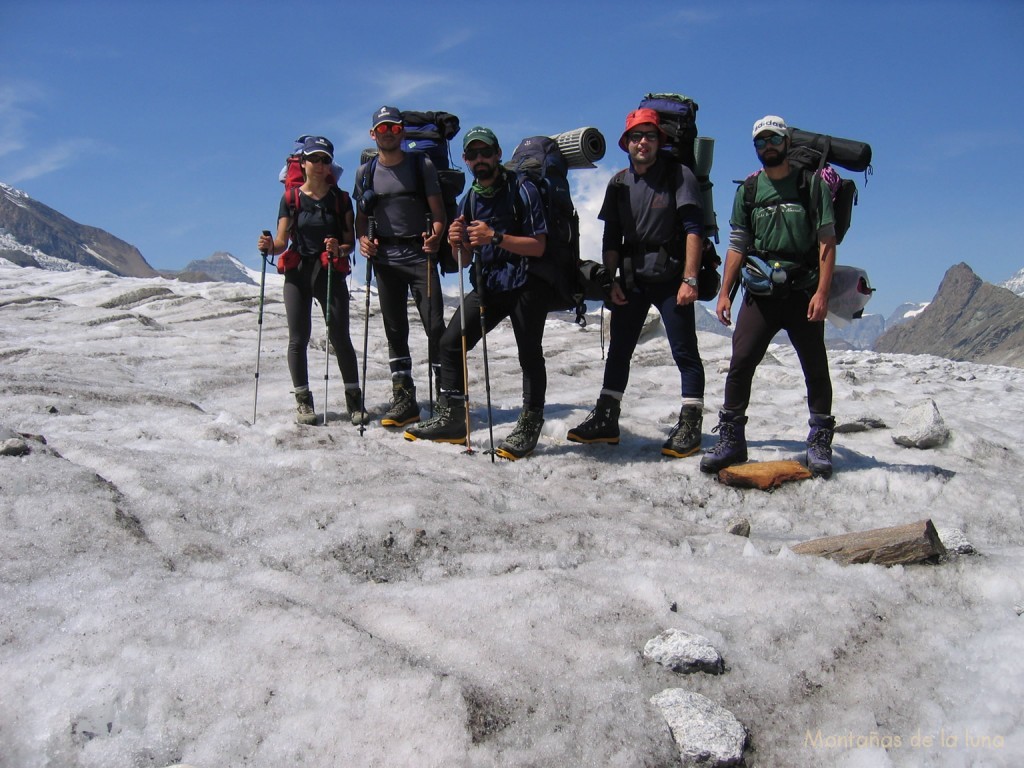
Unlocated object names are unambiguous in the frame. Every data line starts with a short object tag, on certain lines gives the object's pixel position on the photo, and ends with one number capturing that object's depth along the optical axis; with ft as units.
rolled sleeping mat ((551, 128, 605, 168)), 25.16
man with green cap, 21.36
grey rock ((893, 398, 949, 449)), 23.26
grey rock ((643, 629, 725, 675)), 10.58
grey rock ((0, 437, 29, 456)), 16.75
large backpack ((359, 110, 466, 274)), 25.80
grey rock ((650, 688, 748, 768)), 9.02
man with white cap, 19.13
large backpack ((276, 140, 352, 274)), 26.07
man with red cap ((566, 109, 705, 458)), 21.16
